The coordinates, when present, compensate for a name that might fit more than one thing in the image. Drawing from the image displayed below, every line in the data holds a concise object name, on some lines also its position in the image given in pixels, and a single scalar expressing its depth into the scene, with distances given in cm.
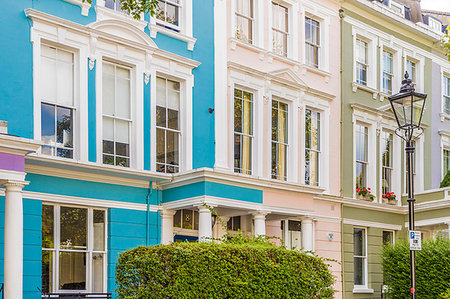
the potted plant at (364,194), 2464
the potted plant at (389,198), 2567
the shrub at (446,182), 2592
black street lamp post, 1423
